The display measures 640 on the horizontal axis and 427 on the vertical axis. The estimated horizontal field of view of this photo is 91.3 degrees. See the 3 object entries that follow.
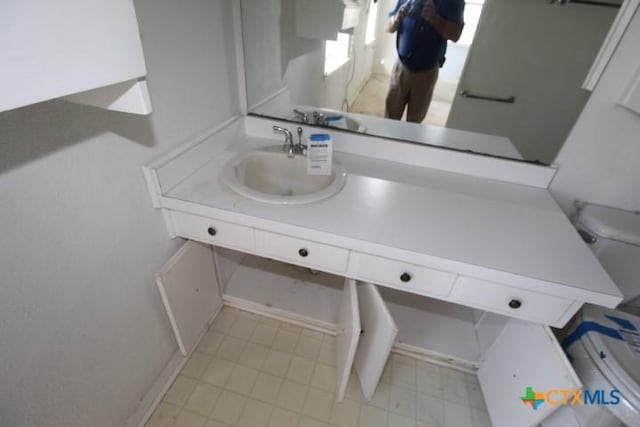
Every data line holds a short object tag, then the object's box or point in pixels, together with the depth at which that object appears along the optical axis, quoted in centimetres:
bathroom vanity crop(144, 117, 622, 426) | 88
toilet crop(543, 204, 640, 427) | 84
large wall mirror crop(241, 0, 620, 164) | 101
